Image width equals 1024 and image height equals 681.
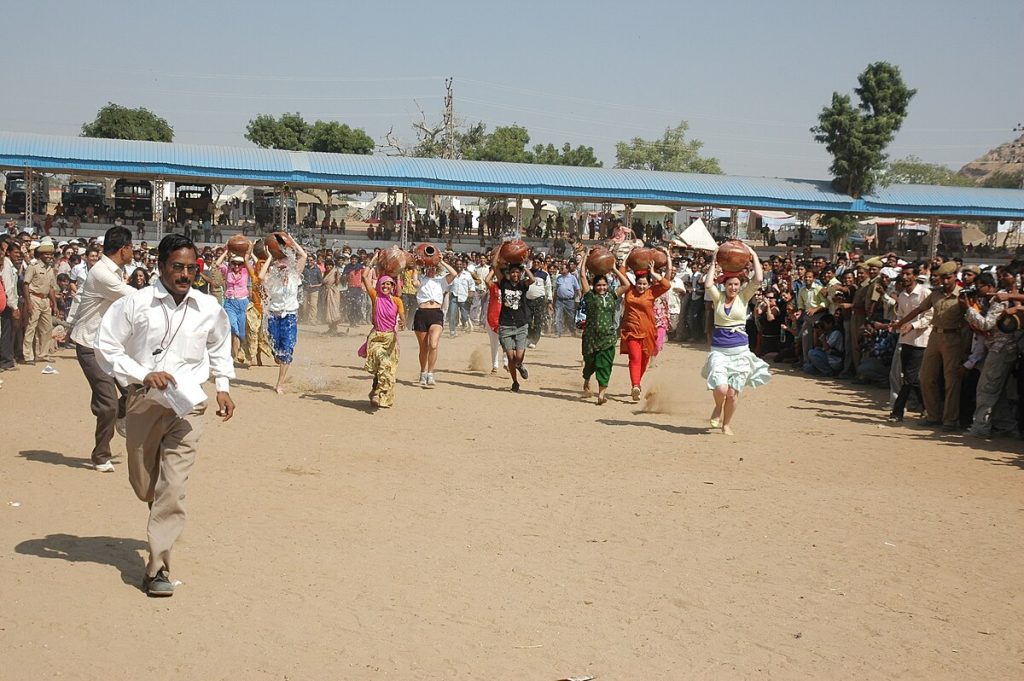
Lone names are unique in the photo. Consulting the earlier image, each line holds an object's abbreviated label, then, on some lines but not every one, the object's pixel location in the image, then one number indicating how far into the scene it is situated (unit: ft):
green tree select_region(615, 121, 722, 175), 262.26
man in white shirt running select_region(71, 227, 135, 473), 24.61
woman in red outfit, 41.65
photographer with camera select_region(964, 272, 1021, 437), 35.50
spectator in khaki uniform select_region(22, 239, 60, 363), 48.52
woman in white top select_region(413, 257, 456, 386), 43.45
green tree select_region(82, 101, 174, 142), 214.90
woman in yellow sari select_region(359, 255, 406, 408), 37.96
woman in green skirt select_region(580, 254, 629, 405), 41.65
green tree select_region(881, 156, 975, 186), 324.06
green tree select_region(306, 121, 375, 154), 203.21
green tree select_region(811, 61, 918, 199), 129.18
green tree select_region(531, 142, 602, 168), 221.66
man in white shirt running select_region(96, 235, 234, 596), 17.47
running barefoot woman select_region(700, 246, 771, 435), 33.68
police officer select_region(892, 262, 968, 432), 37.52
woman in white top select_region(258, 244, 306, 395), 41.78
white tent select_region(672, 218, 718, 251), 85.40
